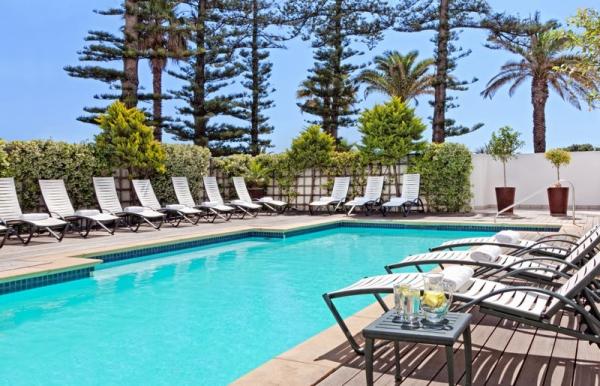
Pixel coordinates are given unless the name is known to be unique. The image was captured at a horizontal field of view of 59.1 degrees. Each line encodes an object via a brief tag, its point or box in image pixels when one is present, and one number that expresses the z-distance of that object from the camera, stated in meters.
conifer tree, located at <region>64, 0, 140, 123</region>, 15.23
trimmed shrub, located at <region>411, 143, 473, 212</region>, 11.80
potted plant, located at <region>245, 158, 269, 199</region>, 13.59
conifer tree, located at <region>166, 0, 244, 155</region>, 18.39
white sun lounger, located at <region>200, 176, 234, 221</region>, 10.64
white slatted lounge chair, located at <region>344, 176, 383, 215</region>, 11.80
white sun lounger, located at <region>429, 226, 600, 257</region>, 4.08
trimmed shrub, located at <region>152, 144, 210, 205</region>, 11.12
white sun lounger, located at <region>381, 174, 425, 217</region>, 11.36
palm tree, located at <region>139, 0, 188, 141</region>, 15.25
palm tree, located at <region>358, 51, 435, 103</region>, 19.47
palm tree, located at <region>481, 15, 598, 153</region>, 17.06
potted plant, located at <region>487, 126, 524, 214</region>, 10.99
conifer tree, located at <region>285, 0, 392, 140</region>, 19.36
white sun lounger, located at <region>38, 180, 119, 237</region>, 8.06
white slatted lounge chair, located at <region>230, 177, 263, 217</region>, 11.88
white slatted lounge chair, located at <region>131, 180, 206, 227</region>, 9.73
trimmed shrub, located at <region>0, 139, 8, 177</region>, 7.88
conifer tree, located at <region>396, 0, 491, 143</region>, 16.83
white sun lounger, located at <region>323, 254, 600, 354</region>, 2.29
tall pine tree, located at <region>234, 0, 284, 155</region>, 20.17
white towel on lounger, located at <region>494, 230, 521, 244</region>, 4.39
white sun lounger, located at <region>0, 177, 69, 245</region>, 7.18
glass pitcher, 1.86
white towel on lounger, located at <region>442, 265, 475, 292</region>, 2.48
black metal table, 1.75
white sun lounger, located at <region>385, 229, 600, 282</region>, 3.23
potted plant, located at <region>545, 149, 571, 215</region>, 10.91
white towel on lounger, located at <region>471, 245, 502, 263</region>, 3.58
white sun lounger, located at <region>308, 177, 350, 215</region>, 12.13
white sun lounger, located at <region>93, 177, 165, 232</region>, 8.88
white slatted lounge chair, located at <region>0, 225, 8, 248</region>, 6.68
